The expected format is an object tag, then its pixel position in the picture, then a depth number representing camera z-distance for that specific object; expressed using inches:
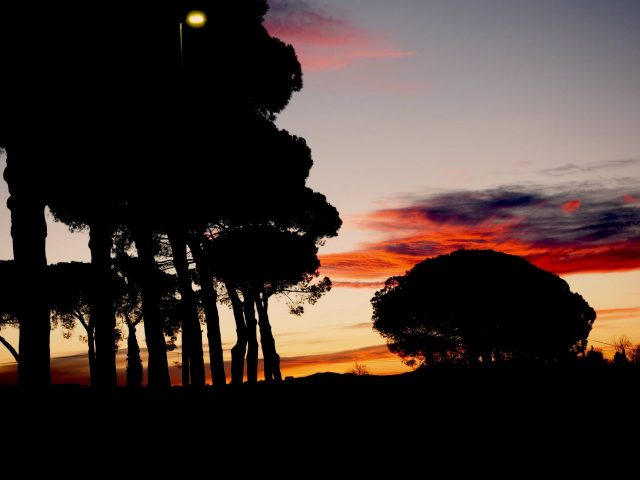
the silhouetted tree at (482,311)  1539.1
